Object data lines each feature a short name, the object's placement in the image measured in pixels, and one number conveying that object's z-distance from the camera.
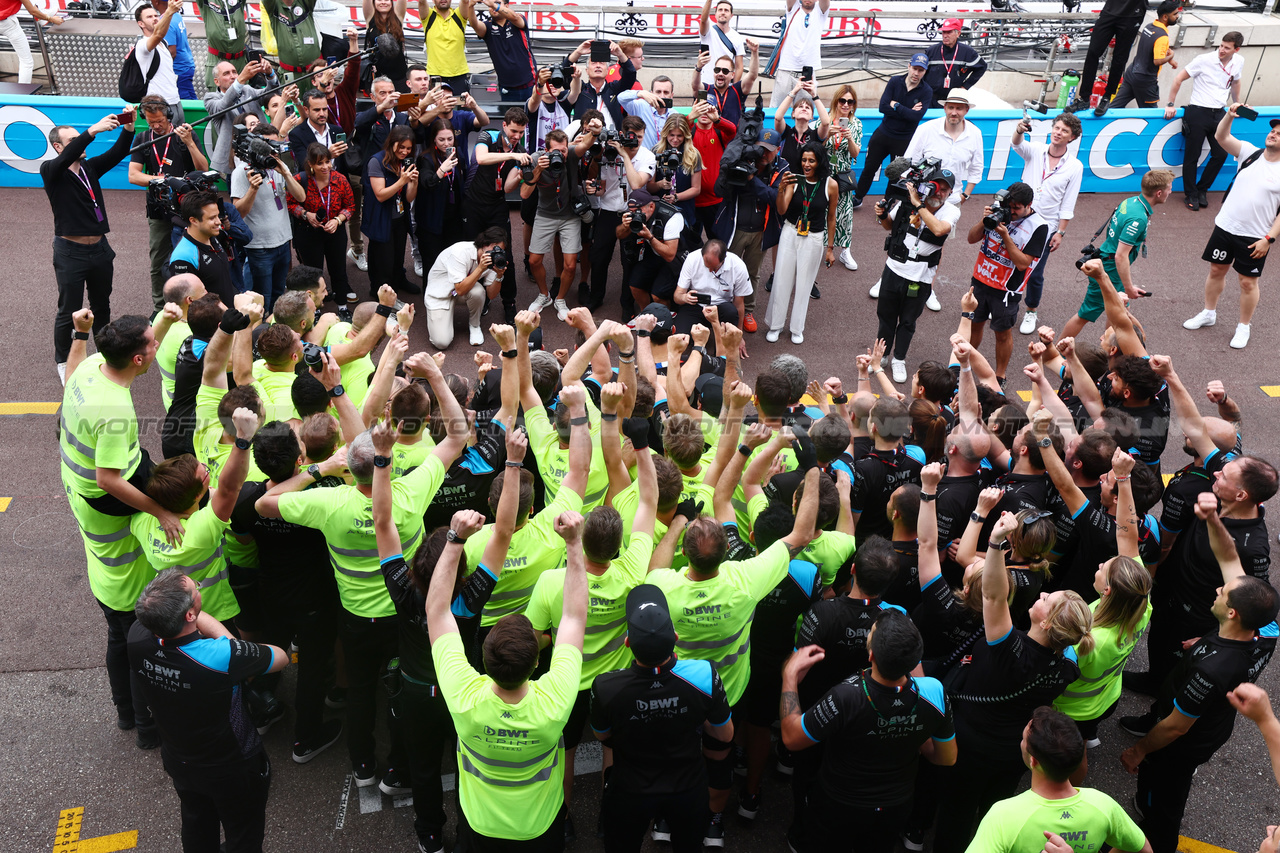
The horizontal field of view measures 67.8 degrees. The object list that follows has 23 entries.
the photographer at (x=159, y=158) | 8.07
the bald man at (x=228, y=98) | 9.05
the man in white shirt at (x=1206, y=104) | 11.48
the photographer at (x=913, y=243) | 7.96
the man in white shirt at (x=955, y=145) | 9.09
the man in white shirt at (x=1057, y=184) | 8.45
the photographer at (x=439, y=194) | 8.62
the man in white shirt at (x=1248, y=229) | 8.84
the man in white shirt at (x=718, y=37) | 10.74
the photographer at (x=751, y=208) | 8.78
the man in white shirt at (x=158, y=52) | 9.73
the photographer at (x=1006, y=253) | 7.93
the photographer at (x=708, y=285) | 8.14
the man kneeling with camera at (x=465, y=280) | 8.18
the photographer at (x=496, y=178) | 8.64
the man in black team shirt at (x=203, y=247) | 6.98
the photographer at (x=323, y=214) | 8.35
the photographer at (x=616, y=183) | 8.81
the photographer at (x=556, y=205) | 8.56
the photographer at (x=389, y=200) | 8.48
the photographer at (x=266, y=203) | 7.91
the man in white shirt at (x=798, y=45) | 11.15
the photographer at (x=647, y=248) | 8.43
